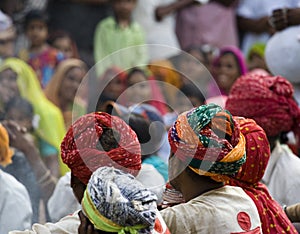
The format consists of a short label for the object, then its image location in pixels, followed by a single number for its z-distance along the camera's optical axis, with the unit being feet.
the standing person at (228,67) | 57.53
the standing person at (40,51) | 61.28
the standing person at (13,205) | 31.42
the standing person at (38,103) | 48.38
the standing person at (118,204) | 21.56
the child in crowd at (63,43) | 63.30
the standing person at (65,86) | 57.72
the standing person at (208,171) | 25.57
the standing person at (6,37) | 59.76
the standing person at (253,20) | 64.26
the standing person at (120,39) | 61.83
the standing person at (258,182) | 28.34
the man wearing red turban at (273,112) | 33.67
